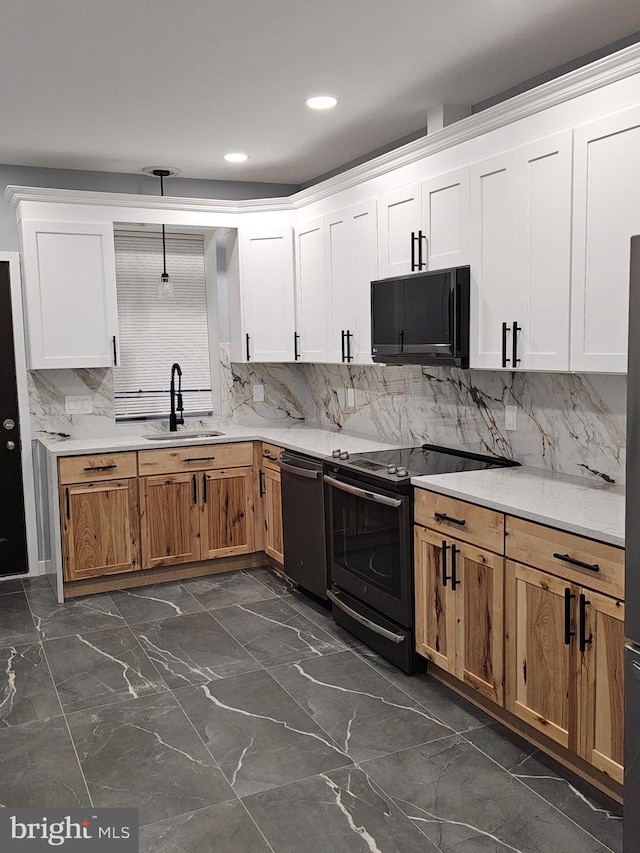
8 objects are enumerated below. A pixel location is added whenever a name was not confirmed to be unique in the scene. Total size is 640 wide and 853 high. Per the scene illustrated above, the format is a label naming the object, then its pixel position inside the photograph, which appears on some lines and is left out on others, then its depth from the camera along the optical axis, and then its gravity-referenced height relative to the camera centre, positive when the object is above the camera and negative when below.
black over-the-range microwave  3.29 +0.18
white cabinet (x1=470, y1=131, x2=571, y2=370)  2.80 +0.38
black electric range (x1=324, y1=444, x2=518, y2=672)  3.28 -0.84
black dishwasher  4.06 -0.91
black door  4.79 -0.64
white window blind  5.21 +0.25
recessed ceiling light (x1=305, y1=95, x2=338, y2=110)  3.59 +1.23
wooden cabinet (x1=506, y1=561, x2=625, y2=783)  2.27 -1.00
